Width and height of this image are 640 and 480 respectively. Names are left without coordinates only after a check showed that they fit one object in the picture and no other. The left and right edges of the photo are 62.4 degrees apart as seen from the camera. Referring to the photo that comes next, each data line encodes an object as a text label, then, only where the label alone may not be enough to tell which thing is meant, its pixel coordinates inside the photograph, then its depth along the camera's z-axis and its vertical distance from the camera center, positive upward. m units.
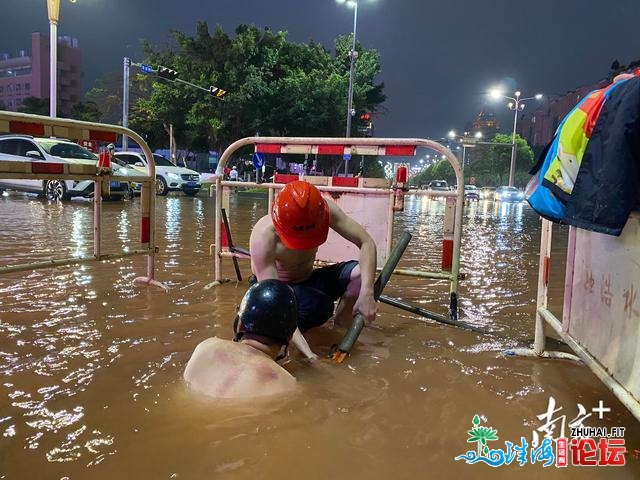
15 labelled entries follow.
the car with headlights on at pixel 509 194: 36.81 +0.25
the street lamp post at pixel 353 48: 26.22 +7.30
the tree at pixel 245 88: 28.77 +5.47
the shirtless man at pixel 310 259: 2.97 -0.44
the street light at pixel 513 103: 38.62 +7.59
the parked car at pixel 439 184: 40.24 +0.84
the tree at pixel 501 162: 65.62 +4.59
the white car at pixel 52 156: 14.72 +0.65
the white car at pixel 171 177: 19.11 +0.30
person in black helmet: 2.51 -0.79
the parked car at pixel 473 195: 34.69 +0.08
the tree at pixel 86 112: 44.56 +6.02
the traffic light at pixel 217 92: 26.90 +4.80
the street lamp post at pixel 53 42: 19.55 +5.24
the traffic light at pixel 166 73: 25.02 +5.26
